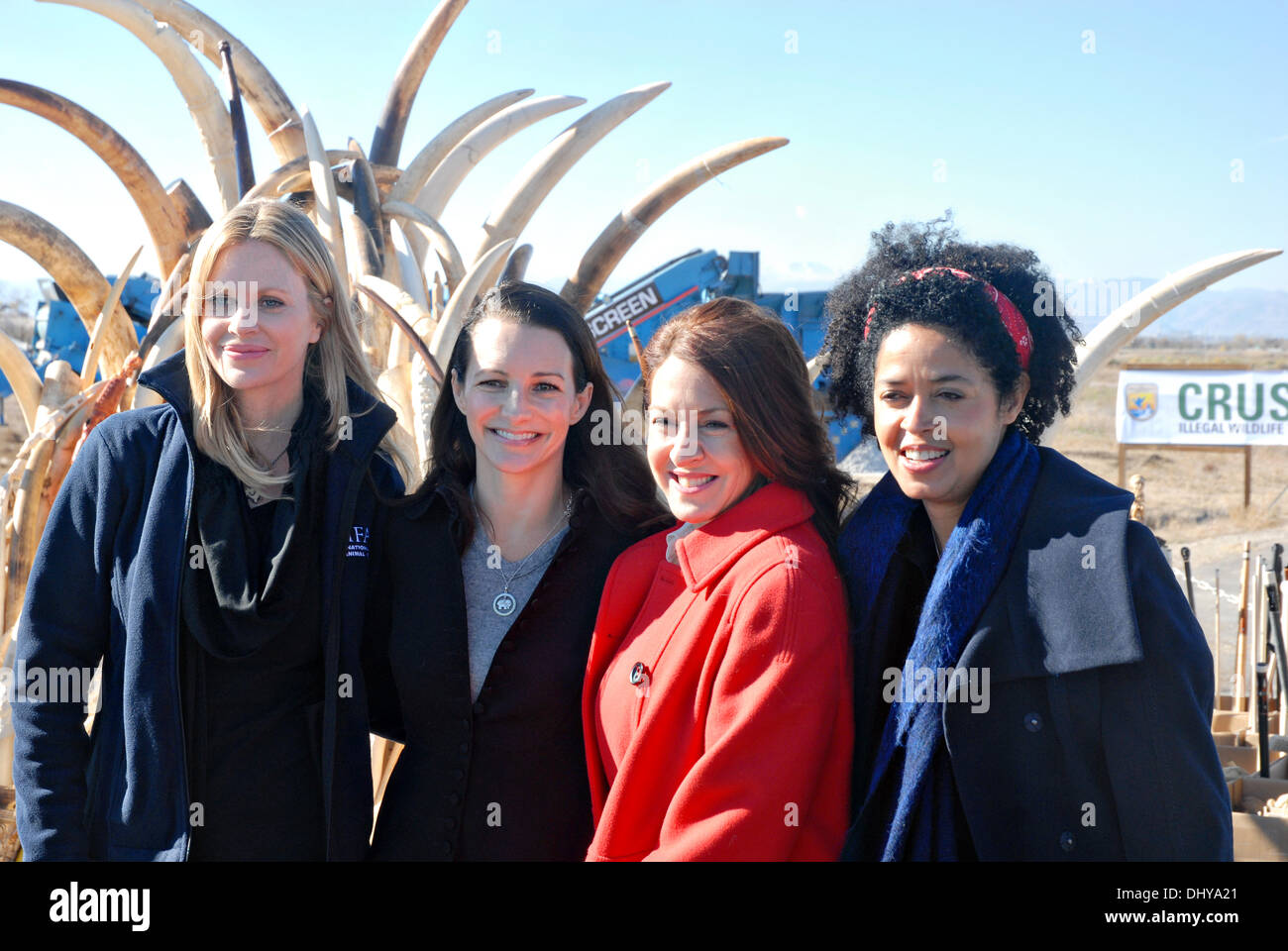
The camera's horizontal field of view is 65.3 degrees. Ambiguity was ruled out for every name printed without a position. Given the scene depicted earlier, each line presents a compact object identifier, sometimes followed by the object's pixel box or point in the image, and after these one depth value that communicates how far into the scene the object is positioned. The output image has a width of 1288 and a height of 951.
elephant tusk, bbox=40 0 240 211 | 3.71
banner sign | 9.88
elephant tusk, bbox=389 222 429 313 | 3.71
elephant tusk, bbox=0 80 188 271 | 3.56
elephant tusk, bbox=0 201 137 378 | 3.49
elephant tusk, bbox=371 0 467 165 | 4.29
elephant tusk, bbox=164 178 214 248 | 3.86
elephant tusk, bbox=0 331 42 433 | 3.44
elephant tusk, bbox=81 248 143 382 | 3.40
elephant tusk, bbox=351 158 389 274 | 3.67
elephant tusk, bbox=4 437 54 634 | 3.06
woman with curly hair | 1.42
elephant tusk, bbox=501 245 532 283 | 3.40
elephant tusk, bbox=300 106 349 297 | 3.42
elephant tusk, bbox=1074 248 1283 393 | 3.08
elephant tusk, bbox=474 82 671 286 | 3.70
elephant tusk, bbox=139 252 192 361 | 3.24
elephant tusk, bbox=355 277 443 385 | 2.78
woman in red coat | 1.50
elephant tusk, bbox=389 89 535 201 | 3.91
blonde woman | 1.68
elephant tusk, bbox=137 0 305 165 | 3.95
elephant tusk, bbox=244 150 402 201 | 3.52
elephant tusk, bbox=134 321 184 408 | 3.17
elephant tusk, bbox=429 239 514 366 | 3.09
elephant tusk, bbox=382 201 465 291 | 3.66
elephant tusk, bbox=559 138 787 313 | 3.45
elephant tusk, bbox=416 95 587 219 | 4.05
